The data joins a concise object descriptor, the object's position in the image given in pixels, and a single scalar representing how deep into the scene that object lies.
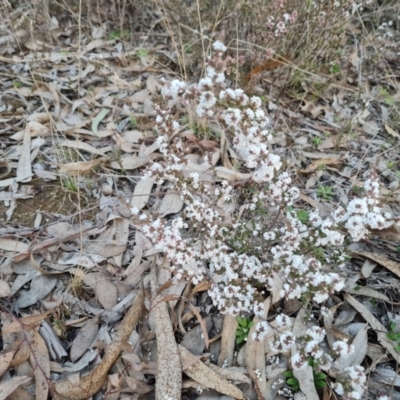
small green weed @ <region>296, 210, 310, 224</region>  0.62
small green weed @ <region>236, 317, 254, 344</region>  0.53
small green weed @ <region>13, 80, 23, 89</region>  0.84
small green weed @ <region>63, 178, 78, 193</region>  0.67
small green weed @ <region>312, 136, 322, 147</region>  0.78
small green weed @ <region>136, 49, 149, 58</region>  0.92
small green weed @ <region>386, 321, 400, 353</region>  0.52
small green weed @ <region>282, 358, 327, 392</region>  0.49
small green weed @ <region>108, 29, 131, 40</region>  0.98
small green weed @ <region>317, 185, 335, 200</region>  0.69
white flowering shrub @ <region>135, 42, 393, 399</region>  0.41
